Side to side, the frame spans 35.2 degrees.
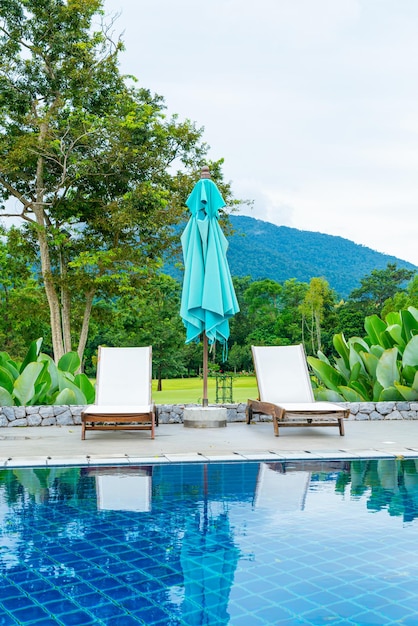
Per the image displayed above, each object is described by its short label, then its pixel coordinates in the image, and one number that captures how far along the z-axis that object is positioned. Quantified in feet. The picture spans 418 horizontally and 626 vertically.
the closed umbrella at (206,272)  27.58
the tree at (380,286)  184.75
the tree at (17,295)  83.30
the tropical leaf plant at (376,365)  31.48
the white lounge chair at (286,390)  24.72
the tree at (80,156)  72.95
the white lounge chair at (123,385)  24.95
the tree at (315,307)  162.91
